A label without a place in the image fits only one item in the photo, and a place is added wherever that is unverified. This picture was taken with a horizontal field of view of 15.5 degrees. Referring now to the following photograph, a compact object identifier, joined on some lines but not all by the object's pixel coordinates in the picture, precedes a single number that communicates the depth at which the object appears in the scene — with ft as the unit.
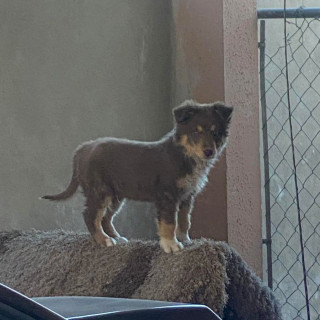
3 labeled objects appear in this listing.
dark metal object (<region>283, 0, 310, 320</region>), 11.12
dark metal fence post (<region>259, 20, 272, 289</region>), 11.49
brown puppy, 9.45
